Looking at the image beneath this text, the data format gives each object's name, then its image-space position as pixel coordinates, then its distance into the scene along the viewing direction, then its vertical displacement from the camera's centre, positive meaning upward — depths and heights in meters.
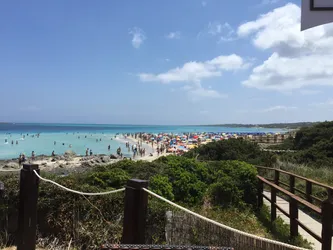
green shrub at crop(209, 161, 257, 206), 7.59 -1.33
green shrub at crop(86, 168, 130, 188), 6.65 -1.23
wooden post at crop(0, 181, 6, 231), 5.09 -1.68
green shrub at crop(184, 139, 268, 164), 15.53 -1.35
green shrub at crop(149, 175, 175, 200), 6.52 -1.33
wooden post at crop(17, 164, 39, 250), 4.22 -1.18
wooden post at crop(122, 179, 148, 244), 3.06 -0.89
